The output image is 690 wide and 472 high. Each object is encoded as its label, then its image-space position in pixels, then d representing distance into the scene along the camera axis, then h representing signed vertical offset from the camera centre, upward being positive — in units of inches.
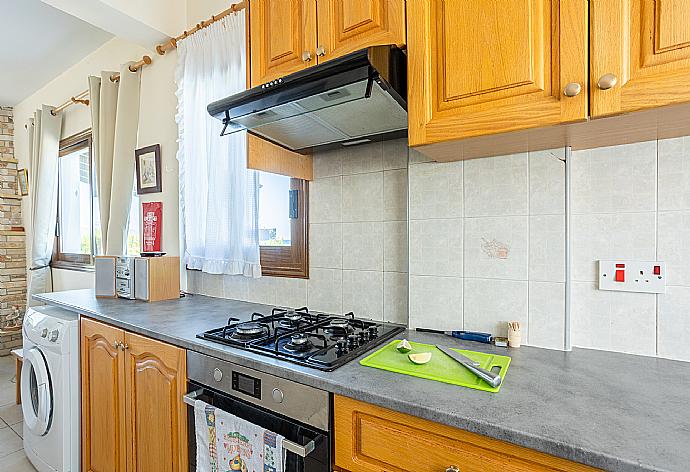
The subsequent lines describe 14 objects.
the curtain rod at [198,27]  77.3 +44.9
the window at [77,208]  140.8 +10.6
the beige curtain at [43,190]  149.0 +17.7
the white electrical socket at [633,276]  43.0 -4.9
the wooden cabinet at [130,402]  57.5 -27.4
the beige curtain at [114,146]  106.7 +25.5
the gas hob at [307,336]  46.2 -14.0
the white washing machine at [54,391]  75.2 -30.7
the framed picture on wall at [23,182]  171.6 +23.7
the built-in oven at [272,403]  41.2 -20.0
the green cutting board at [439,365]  38.8 -14.4
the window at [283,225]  75.3 +1.9
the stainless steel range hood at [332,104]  43.6 +16.9
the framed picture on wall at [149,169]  101.0 +17.4
